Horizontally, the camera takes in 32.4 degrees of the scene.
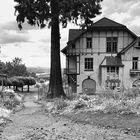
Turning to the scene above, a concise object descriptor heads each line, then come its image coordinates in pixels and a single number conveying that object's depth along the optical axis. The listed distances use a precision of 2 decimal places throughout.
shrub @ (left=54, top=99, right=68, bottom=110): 13.22
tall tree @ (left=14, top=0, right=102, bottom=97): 21.06
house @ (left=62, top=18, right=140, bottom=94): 37.59
